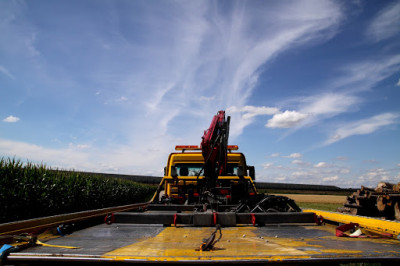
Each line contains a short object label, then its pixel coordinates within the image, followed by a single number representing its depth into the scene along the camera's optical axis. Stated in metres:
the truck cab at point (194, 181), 6.44
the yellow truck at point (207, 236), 2.12
